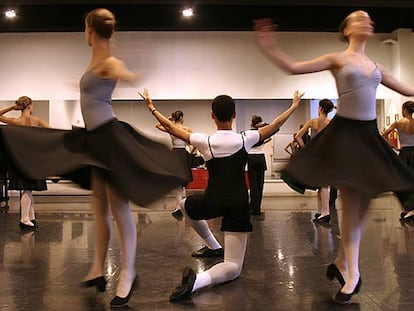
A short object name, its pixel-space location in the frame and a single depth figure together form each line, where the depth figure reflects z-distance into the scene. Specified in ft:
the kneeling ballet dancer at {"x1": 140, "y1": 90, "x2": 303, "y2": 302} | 8.64
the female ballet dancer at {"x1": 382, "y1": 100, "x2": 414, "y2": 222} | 18.52
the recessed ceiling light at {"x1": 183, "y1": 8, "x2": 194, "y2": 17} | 28.68
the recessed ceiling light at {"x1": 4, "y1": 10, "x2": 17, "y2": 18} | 28.72
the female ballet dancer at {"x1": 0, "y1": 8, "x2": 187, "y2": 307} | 7.18
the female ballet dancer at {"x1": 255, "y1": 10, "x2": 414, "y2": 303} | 7.47
